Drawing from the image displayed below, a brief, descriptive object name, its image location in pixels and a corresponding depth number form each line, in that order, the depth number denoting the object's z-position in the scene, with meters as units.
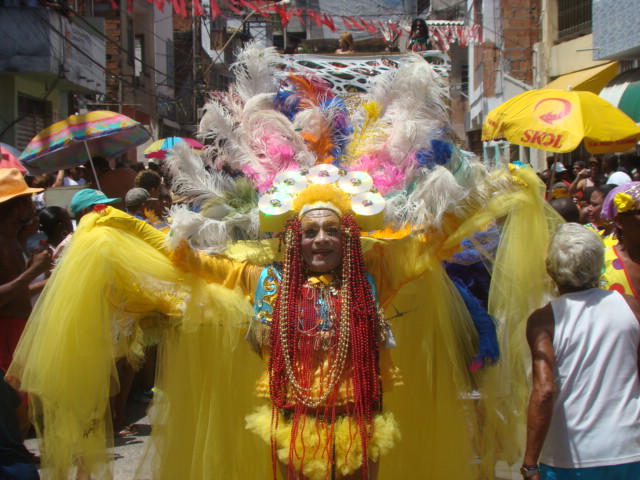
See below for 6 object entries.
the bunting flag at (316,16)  14.02
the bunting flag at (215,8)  12.15
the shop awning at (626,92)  10.31
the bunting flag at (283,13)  13.41
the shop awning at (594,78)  11.77
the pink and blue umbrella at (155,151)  11.83
